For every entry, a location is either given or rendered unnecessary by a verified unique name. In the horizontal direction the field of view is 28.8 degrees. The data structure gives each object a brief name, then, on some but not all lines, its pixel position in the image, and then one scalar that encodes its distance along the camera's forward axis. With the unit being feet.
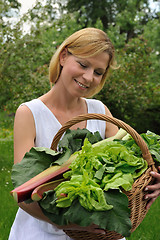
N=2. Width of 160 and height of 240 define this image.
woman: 7.03
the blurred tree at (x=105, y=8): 83.51
